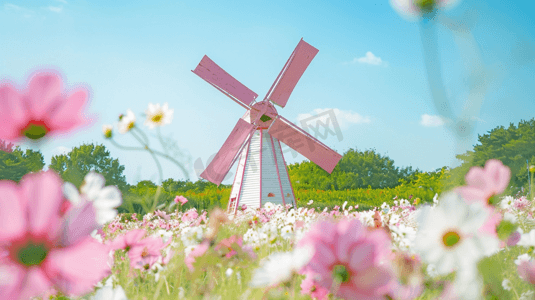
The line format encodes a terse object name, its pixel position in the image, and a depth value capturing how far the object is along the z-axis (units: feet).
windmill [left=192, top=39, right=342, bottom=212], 30.71
